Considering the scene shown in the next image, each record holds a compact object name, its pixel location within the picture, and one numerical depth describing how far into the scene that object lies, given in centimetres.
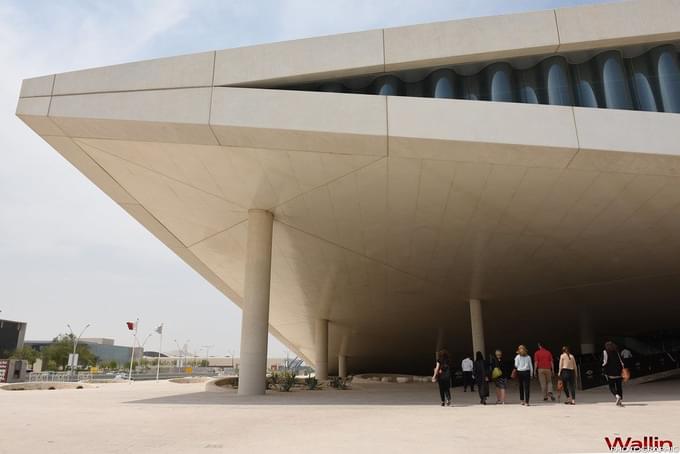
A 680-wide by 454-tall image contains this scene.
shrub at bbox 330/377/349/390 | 1967
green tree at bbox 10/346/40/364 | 6056
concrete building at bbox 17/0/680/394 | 1063
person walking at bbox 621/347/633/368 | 1739
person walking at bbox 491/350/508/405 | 1005
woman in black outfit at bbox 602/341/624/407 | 908
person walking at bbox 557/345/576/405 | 991
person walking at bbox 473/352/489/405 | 1030
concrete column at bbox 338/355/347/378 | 5254
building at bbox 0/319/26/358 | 6184
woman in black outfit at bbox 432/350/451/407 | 962
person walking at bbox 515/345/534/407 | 987
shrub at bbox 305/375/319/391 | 1835
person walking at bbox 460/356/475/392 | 1562
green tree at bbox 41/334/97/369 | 6606
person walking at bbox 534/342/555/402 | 1060
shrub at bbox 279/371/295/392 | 1617
